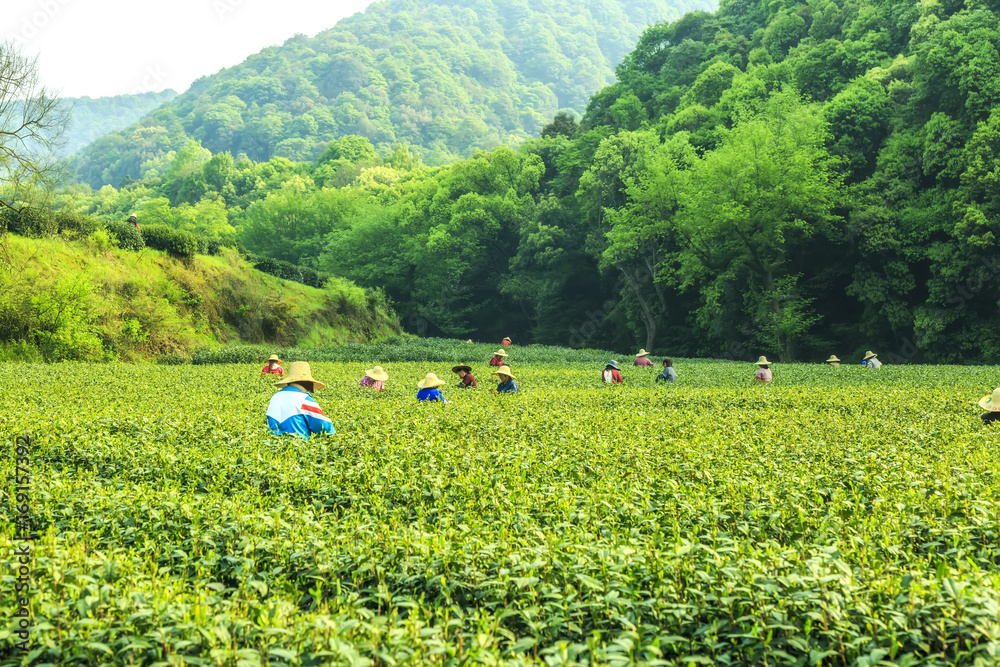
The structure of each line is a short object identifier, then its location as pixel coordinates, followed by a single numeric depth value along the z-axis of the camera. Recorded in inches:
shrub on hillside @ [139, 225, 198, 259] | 1443.2
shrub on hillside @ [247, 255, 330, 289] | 1809.8
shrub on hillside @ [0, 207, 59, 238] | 1122.0
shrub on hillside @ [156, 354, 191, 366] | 1203.9
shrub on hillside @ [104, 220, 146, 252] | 1336.1
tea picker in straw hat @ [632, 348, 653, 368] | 1018.7
